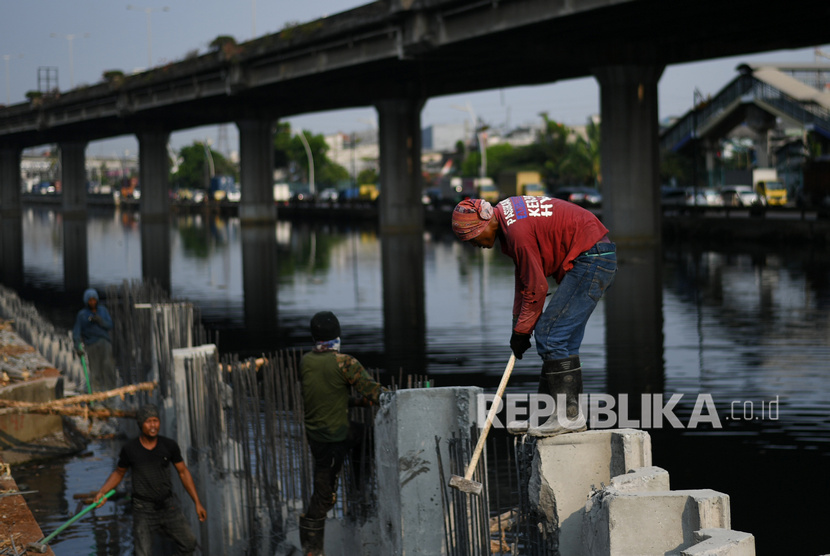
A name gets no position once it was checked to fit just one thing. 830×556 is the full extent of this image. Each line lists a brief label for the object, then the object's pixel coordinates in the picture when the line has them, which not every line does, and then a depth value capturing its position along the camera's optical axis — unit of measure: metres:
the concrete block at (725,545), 4.86
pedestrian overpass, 73.69
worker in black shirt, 8.91
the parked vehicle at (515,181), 95.00
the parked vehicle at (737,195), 67.75
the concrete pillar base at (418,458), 7.29
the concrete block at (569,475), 6.56
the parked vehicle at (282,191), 133.88
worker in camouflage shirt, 8.34
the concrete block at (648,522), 5.45
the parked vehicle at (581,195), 71.26
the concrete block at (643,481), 5.89
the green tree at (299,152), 179.38
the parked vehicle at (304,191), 161.62
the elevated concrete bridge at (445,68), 39.59
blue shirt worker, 16.08
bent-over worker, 6.72
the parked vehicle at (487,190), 87.28
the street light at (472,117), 94.53
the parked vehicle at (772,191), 66.94
